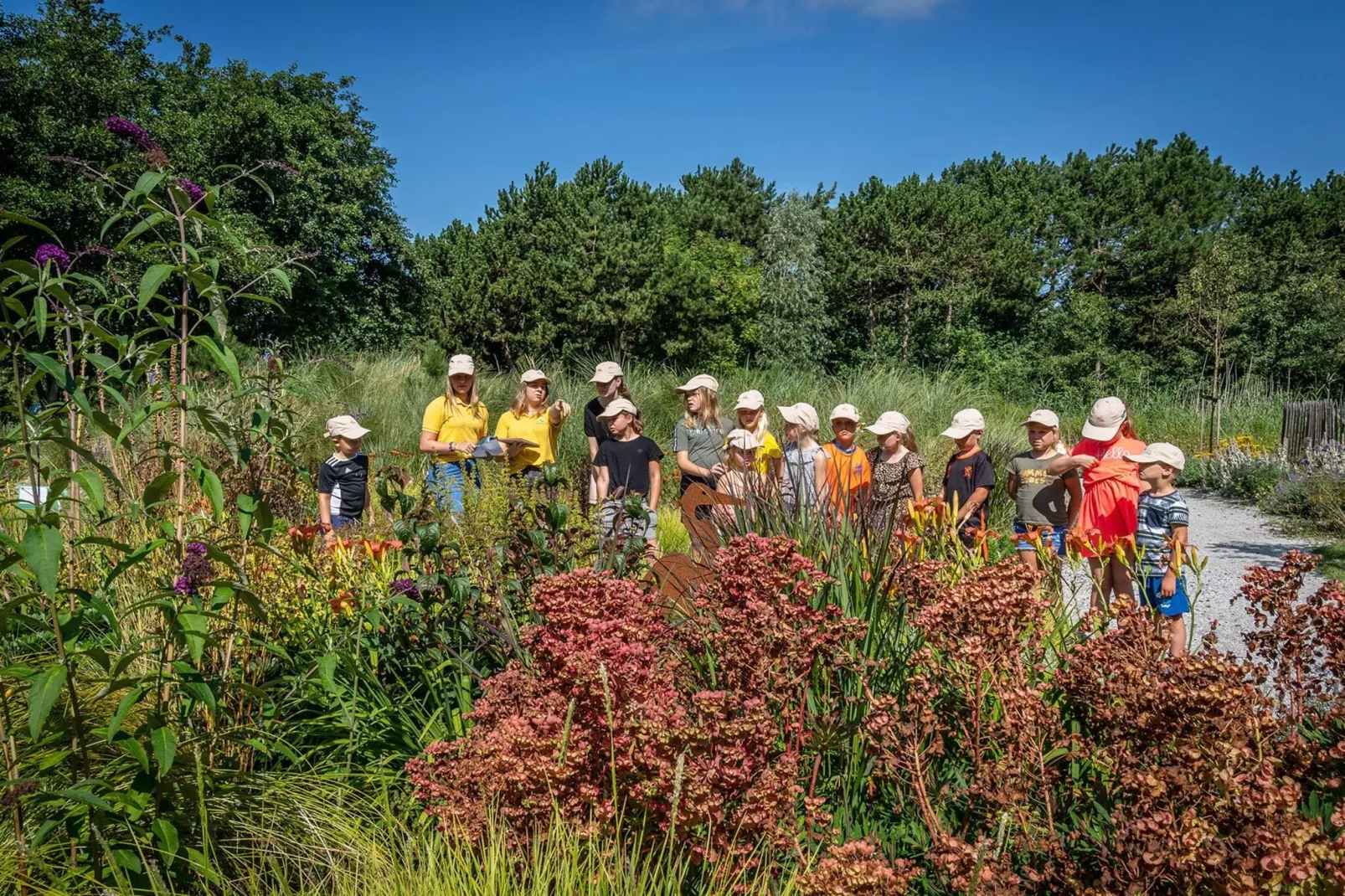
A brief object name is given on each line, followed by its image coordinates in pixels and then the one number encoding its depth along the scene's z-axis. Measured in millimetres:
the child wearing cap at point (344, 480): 6055
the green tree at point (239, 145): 23719
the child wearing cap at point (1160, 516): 4445
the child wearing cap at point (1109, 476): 4992
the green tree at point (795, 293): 35438
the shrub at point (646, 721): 1867
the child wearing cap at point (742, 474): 3922
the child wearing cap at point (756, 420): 5969
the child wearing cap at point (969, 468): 6035
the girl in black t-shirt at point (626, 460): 5949
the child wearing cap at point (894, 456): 5582
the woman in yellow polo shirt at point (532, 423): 6438
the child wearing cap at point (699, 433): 6281
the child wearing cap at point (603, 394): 6609
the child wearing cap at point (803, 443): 5197
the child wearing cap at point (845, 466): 3789
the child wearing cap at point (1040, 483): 5945
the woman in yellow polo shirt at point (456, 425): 6406
